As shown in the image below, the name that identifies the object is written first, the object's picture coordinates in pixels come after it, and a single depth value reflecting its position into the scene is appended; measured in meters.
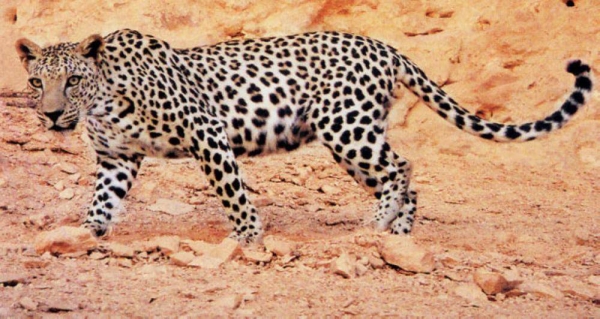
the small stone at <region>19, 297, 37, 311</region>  13.09
